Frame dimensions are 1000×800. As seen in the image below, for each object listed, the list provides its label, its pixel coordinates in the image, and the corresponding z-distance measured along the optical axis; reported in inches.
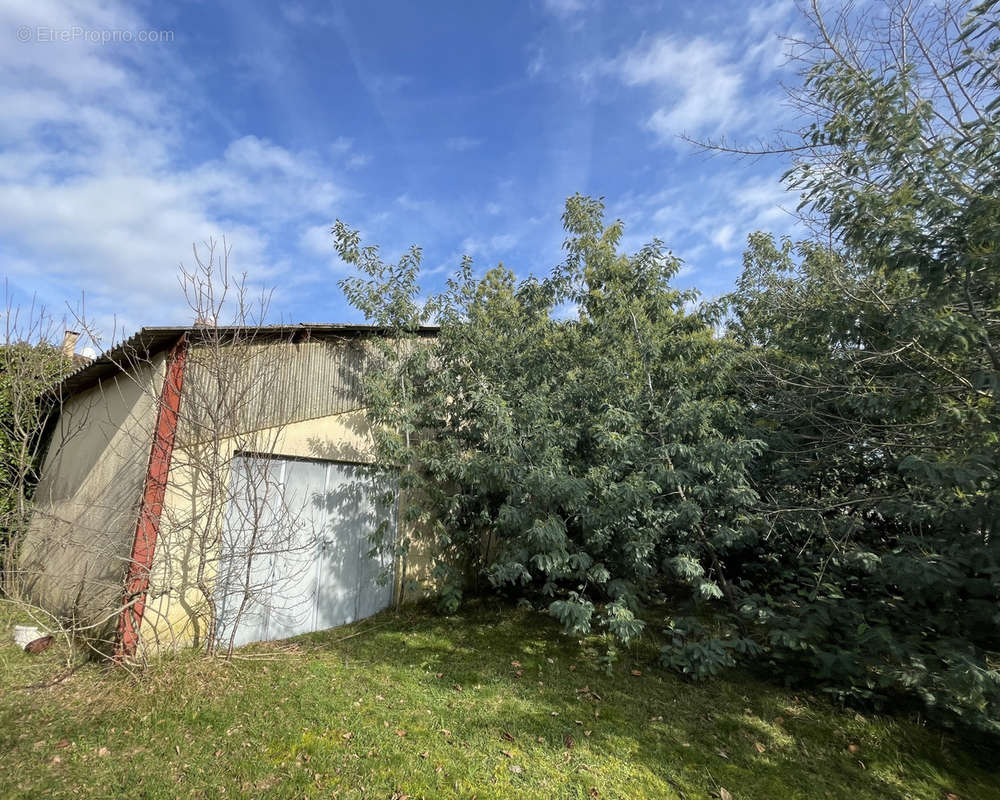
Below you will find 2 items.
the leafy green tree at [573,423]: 192.9
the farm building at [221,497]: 185.9
